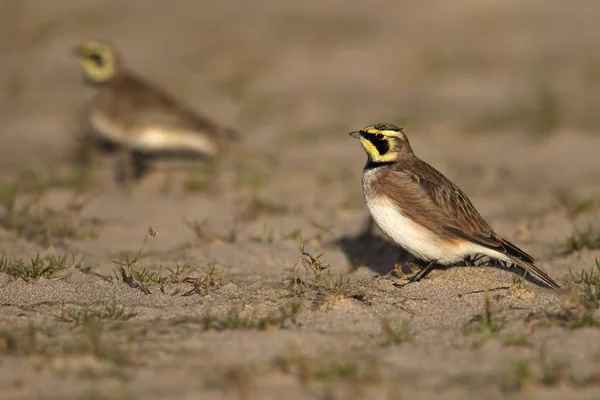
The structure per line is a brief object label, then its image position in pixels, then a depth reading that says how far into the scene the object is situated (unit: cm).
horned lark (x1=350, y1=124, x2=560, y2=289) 940
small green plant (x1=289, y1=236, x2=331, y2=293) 916
